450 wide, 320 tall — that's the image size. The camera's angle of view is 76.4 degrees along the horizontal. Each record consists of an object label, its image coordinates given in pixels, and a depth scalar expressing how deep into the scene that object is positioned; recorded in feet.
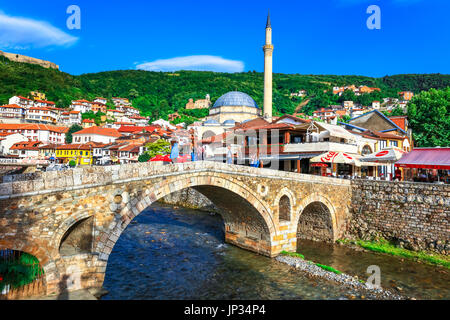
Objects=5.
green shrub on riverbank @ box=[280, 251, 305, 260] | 43.65
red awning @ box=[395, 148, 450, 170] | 50.16
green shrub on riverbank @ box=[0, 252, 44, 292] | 22.47
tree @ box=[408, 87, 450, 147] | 85.25
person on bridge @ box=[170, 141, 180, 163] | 43.82
